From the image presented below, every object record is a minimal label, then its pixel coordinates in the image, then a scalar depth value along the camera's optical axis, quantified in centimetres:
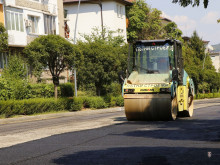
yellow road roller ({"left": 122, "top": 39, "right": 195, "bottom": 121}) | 1662
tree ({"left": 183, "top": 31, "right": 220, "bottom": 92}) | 7169
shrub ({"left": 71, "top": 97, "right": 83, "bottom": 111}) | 3026
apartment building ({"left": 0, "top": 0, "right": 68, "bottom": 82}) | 3506
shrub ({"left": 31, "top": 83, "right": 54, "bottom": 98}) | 3092
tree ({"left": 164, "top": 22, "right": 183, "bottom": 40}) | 7727
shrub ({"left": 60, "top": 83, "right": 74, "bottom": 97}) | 3510
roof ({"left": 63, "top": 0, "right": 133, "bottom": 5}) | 5892
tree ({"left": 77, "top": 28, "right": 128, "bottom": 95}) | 3516
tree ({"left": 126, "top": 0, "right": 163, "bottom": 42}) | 6600
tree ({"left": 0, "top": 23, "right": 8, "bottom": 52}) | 2928
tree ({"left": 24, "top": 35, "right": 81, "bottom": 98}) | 2791
